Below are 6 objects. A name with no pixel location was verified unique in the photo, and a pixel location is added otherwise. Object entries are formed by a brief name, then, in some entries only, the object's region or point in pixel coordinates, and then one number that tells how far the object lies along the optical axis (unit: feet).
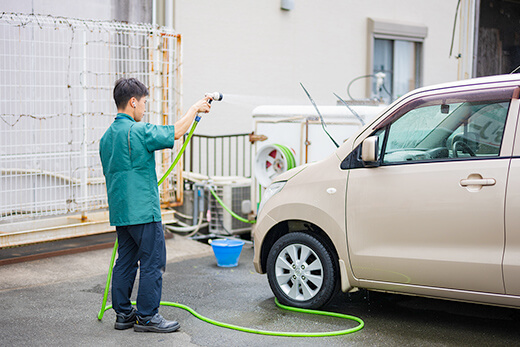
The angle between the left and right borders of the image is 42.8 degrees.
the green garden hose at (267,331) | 16.14
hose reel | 25.12
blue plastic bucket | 23.65
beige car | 15.01
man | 15.94
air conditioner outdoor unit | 28.99
